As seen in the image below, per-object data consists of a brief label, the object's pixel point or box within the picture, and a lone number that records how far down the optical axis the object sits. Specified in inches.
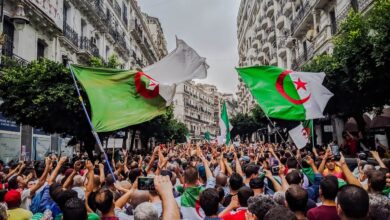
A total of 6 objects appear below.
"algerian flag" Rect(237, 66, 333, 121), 327.0
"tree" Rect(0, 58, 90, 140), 514.3
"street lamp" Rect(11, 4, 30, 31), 546.6
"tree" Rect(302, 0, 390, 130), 414.6
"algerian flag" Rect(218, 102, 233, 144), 573.5
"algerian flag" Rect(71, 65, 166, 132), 242.4
